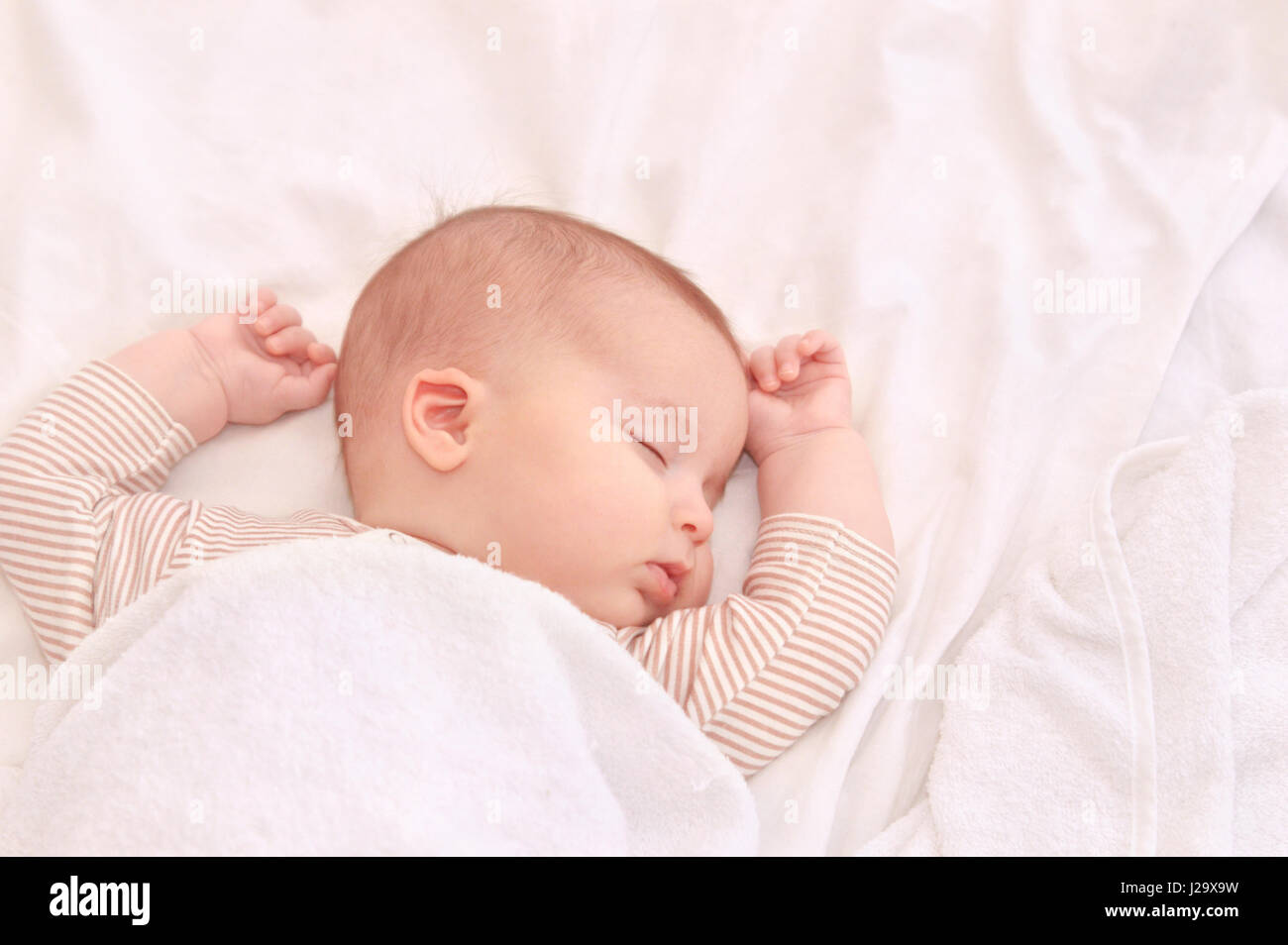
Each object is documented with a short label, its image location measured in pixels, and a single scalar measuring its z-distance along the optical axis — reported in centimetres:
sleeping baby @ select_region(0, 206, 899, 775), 71
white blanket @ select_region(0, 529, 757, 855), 64
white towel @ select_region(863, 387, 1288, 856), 69
